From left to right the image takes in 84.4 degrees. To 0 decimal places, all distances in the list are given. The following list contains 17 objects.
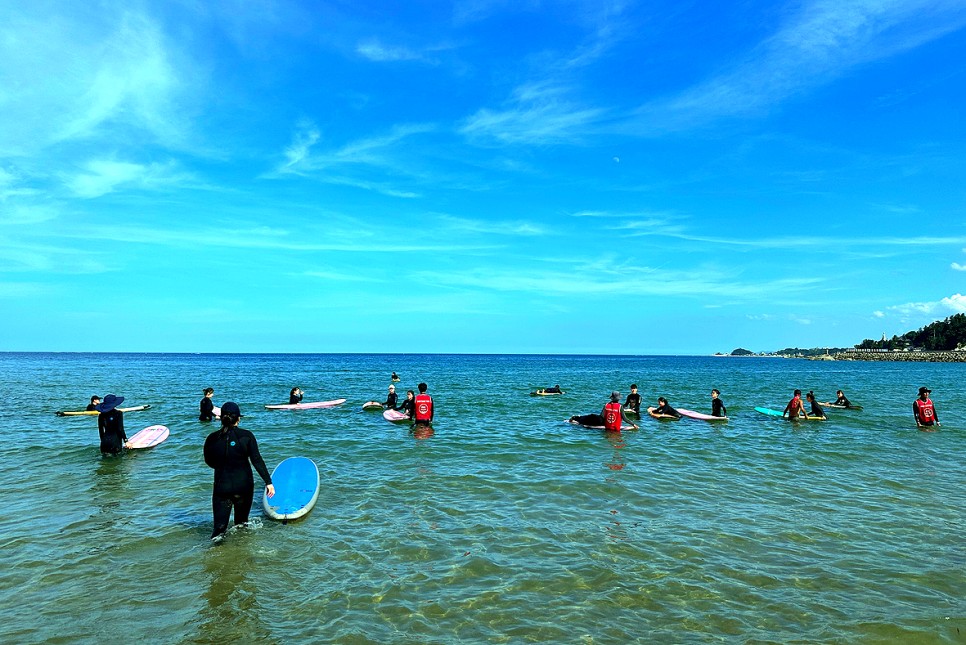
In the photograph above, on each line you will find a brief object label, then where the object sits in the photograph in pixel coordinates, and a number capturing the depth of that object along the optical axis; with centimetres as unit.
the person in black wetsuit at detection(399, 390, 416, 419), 2194
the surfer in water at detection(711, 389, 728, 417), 2495
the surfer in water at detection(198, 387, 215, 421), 2386
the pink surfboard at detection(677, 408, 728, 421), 2489
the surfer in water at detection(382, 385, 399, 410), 2619
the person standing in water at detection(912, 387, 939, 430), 2253
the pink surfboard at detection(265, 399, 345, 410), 2899
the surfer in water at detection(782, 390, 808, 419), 2519
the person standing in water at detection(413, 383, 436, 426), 2072
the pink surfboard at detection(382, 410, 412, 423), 2345
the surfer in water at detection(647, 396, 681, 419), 2522
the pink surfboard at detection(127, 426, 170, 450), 1733
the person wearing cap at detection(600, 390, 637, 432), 2055
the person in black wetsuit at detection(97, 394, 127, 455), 1541
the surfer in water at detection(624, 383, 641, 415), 2439
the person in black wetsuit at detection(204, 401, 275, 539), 862
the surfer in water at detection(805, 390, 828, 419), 2564
